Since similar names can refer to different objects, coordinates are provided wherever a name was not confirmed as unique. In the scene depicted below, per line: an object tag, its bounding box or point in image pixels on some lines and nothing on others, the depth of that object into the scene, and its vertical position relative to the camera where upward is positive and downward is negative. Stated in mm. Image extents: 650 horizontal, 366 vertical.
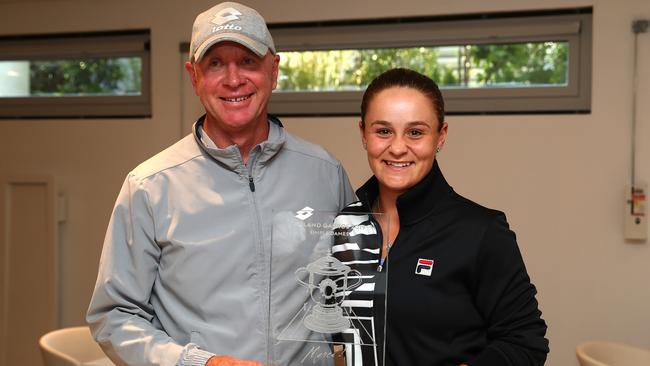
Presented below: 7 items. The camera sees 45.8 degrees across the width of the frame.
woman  1726 -211
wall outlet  4066 -232
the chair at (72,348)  3605 -905
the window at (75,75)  5109 +625
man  1937 -165
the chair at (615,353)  3729 -902
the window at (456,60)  4312 +644
